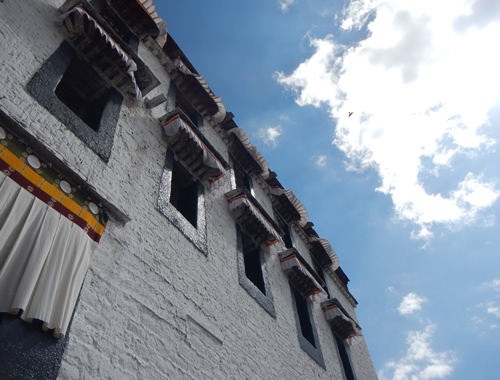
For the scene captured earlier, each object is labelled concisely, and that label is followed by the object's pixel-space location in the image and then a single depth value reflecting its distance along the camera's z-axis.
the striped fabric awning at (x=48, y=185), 3.46
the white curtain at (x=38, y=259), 2.81
